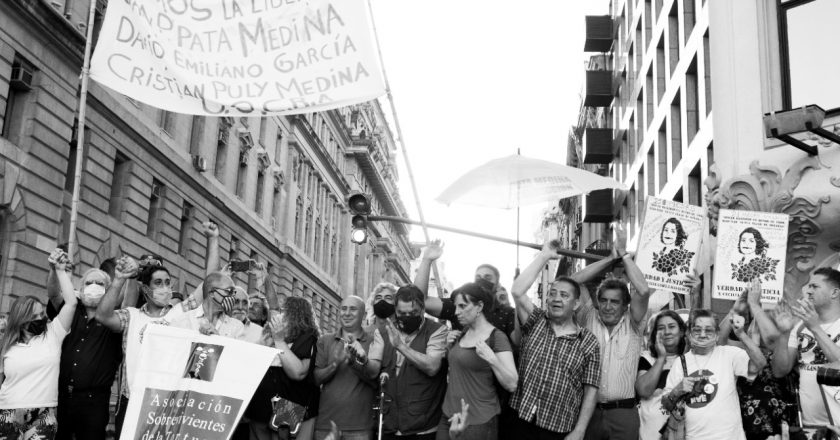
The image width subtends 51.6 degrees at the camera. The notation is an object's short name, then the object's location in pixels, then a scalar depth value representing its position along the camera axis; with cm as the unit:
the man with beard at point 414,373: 716
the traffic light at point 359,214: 1599
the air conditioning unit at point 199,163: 3159
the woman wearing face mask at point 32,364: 706
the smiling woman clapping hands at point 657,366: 689
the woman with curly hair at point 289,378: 727
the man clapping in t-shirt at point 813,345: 623
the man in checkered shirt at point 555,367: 675
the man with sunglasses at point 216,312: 746
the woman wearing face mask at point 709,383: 645
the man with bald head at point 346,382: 731
